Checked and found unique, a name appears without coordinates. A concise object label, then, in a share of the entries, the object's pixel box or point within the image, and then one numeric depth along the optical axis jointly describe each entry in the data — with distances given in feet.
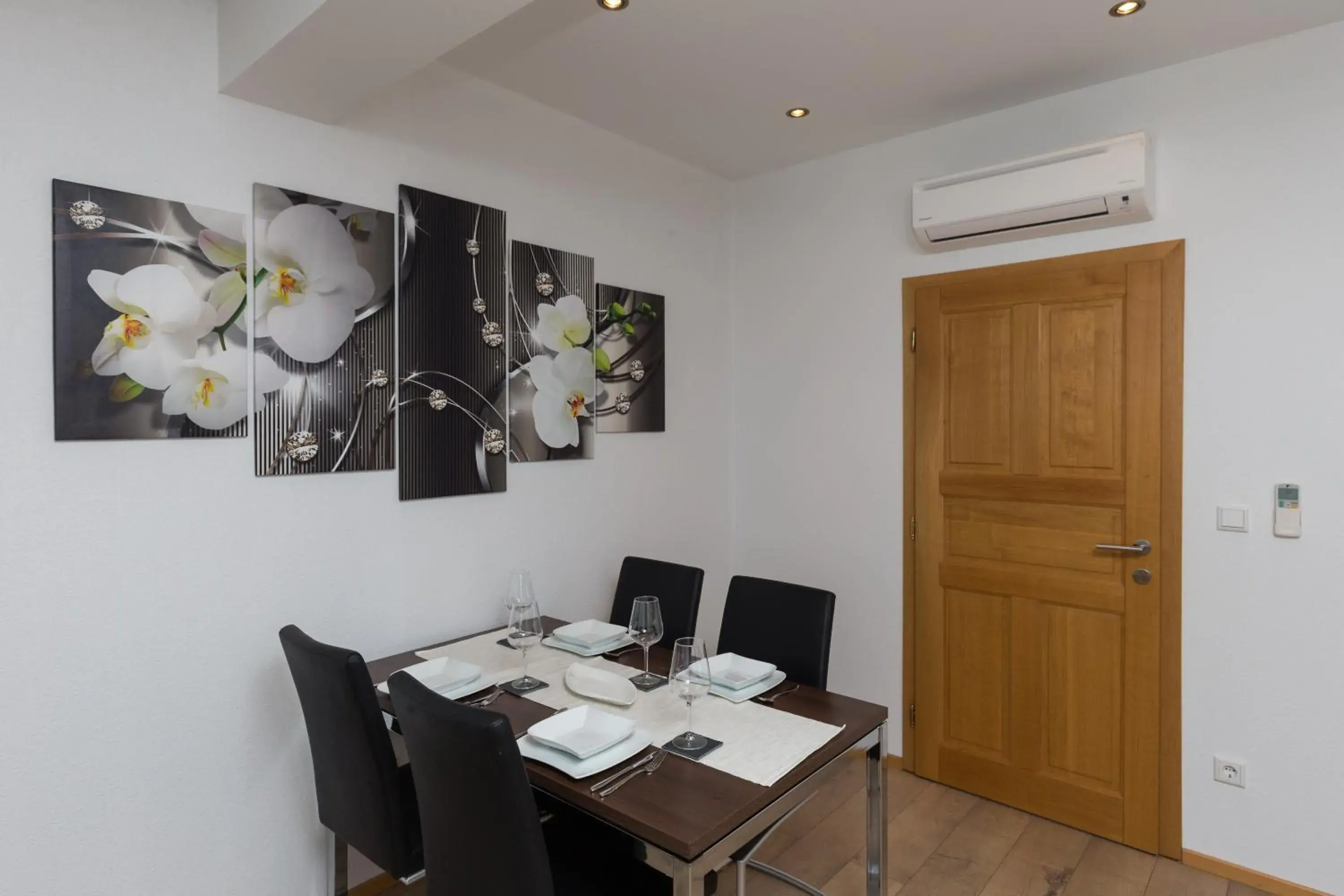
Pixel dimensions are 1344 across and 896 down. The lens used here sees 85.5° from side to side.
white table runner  5.28
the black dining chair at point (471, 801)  4.24
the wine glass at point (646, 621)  6.45
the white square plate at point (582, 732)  5.22
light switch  7.98
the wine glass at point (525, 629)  6.73
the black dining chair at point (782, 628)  7.49
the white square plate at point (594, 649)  7.64
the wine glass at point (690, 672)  5.26
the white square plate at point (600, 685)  6.26
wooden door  8.59
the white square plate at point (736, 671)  6.57
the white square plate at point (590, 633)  7.86
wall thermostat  7.69
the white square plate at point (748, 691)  6.42
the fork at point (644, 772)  4.82
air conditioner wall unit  8.19
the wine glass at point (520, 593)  6.81
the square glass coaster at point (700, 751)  5.34
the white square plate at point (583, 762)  5.01
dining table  4.40
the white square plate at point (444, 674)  6.43
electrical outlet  8.01
